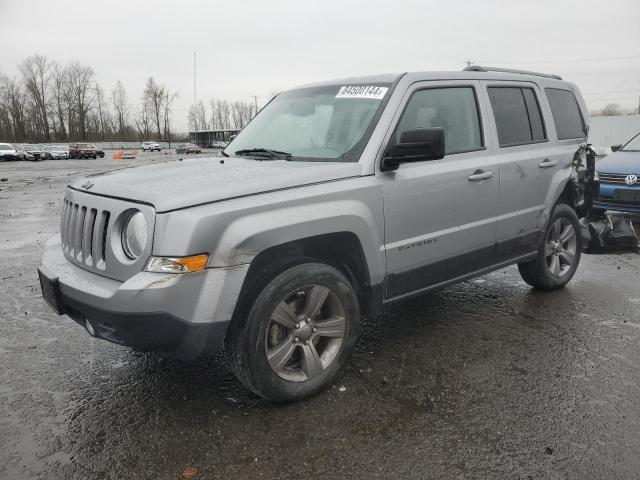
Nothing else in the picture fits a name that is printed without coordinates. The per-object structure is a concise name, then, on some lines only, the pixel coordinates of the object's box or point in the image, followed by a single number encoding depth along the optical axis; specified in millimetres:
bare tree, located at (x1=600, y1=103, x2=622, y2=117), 98050
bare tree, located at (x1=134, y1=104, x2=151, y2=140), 99750
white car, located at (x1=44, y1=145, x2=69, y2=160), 49719
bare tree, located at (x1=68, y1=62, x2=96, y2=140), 91875
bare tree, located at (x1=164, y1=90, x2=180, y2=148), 97288
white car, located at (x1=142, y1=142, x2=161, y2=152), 72125
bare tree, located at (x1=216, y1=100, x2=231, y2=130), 125125
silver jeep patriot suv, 2600
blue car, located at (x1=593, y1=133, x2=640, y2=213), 8109
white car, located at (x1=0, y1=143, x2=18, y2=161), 43500
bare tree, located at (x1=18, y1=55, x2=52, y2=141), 88312
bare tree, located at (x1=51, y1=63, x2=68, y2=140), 90812
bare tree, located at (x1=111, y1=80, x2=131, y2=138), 103000
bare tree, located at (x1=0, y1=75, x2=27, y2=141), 85312
